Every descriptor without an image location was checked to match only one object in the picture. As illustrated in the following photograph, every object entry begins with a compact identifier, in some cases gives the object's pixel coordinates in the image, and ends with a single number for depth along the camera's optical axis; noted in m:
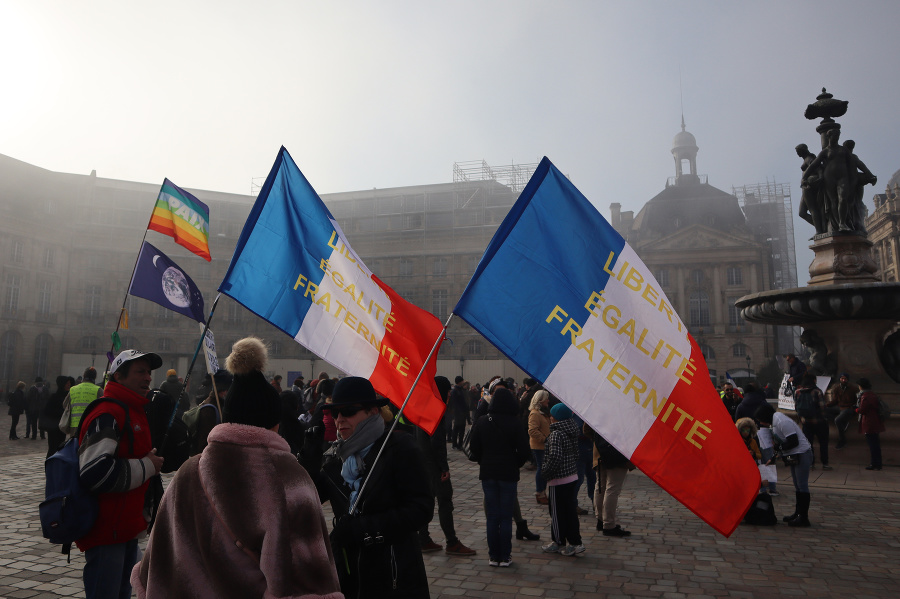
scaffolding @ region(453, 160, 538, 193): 50.15
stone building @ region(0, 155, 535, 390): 42.34
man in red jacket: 3.15
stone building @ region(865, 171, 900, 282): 46.31
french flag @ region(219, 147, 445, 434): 4.79
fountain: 12.42
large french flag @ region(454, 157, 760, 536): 3.10
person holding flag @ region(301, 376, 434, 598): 2.71
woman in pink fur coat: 1.97
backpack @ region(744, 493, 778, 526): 7.52
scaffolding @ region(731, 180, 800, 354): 63.34
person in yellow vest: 8.31
